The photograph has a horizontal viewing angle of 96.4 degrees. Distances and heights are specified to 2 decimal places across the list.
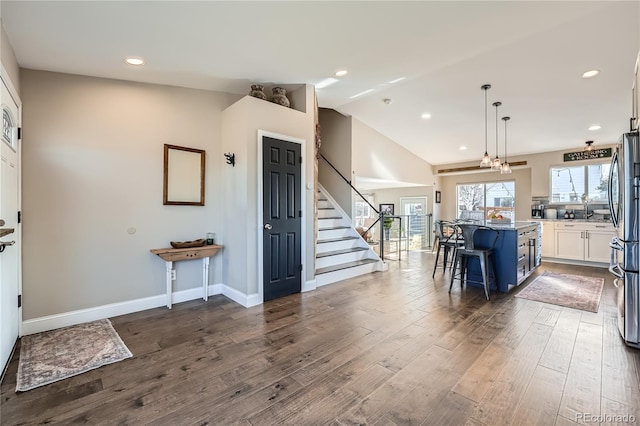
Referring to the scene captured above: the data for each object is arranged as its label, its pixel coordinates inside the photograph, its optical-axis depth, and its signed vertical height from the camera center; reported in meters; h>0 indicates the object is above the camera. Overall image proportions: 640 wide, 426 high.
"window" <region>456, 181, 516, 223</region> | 8.03 +0.45
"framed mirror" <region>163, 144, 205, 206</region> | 3.59 +0.49
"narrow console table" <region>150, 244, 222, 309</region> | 3.40 -0.52
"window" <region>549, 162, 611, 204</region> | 6.25 +0.68
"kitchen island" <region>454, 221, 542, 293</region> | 4.19 -0.63
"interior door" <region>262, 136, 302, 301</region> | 3.77 -0.05
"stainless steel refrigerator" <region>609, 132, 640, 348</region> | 2.46 -0.22
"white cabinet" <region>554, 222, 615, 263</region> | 5.74 -0.58
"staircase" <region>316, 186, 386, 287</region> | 4.85 -0.69
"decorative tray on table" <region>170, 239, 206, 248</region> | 3.56 -0.38
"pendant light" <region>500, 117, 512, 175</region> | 4.98 +0.84
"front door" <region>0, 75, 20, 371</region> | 2.21 -0.06
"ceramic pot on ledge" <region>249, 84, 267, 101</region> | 3.81 +1.63
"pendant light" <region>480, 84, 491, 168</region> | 4.49 +0.92
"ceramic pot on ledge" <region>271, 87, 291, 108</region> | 4.05 +1.66
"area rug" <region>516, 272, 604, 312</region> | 3.67 -1.14
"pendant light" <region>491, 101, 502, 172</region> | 4.70 +0.83
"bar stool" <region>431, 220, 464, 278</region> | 4.65 -0.49
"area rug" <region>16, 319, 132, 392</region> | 2.13 -1.19
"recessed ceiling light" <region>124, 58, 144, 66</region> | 2.84 +1.53
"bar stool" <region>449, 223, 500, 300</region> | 3.96 -0.59
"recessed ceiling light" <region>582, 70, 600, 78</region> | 3.85 +1.91
